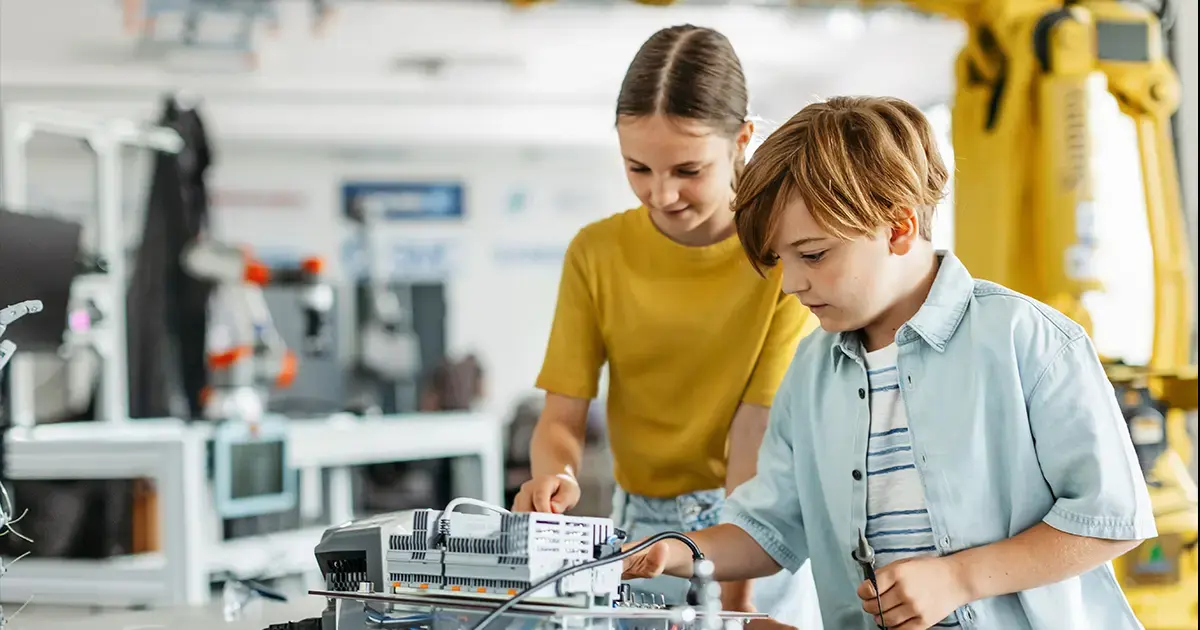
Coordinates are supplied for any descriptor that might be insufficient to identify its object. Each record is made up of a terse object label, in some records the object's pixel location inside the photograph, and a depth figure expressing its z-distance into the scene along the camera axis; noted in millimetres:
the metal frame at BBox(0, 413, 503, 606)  2991
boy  951
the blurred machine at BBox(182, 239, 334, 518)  3572
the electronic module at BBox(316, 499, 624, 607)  854
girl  1267
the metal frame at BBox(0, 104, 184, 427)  3148
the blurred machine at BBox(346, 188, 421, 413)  5785
